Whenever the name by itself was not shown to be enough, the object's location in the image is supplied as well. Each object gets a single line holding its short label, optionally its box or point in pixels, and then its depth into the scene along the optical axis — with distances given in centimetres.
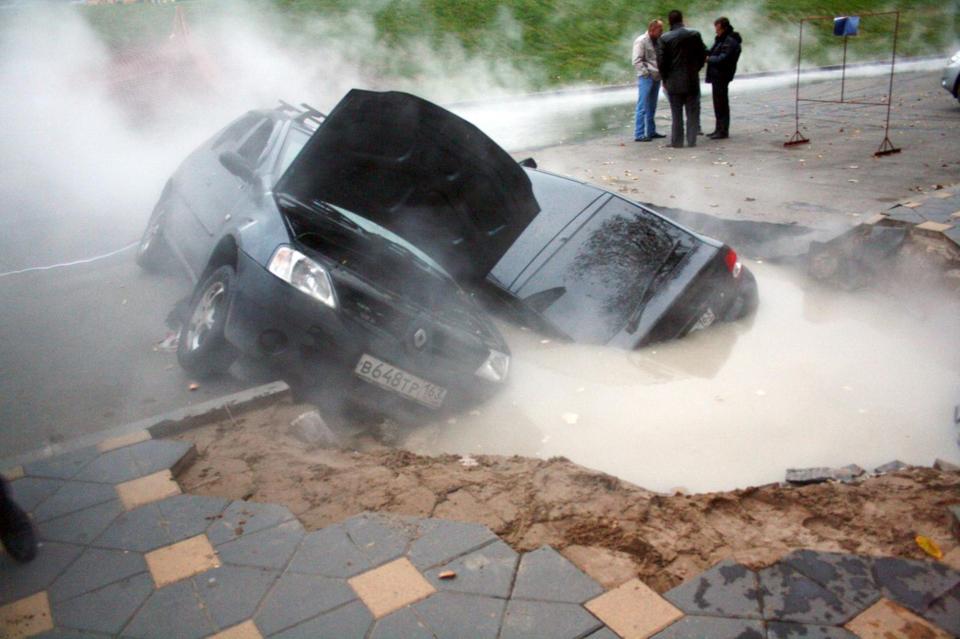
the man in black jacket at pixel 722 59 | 1180
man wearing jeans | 1233
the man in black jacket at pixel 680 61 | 1162
